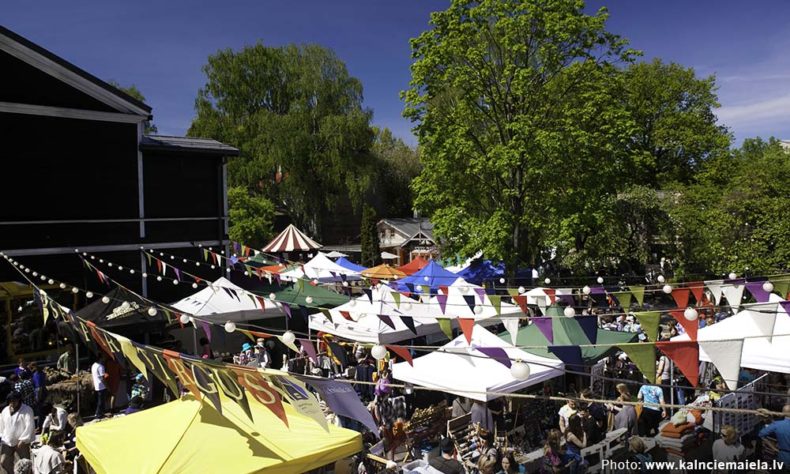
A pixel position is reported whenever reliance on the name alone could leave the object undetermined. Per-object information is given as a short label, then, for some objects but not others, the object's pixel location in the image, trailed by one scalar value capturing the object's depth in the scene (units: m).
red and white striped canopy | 34.90
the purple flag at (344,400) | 5.06
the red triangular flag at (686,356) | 5.19
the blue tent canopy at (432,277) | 17.67
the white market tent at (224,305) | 14.05
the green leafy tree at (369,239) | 42.81
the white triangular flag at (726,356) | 5.31
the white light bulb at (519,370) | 5.01
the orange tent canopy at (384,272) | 22.29
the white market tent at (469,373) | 8.57
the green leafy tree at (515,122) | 18.91
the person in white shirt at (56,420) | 9.19
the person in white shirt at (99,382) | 10.97
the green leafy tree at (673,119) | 36.56
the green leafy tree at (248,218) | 36.03
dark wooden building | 15.23
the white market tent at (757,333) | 8.55
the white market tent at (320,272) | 23.34
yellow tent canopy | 5.59
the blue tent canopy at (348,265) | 25.51
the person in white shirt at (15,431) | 8.00
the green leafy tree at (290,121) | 39.81
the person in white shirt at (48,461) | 7.27
